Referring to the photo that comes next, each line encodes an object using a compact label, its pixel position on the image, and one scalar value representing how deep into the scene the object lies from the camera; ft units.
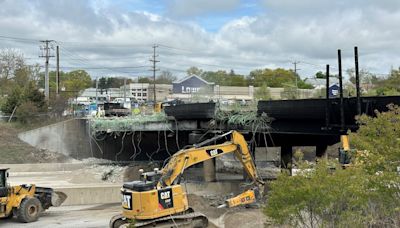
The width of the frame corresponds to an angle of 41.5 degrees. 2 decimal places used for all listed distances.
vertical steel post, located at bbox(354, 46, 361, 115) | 60.69
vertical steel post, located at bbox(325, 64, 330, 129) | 69.46
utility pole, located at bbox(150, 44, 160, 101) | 342.23
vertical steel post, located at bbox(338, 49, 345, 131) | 64.95
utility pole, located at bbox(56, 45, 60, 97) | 263.08
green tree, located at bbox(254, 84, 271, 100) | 191.00
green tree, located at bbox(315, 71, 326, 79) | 459.15
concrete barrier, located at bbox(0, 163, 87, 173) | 149.38
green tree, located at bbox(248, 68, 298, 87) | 446.60
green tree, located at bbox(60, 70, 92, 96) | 465.47
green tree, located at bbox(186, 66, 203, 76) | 576.81
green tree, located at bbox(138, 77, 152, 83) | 618.85
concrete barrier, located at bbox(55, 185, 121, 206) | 100.01
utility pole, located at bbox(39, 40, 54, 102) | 246.62
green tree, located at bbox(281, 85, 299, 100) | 171.48
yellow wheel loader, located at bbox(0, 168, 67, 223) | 74.28
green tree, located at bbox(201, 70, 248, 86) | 473.30
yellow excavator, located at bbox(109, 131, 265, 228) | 58.34
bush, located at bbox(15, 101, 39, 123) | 186.39
